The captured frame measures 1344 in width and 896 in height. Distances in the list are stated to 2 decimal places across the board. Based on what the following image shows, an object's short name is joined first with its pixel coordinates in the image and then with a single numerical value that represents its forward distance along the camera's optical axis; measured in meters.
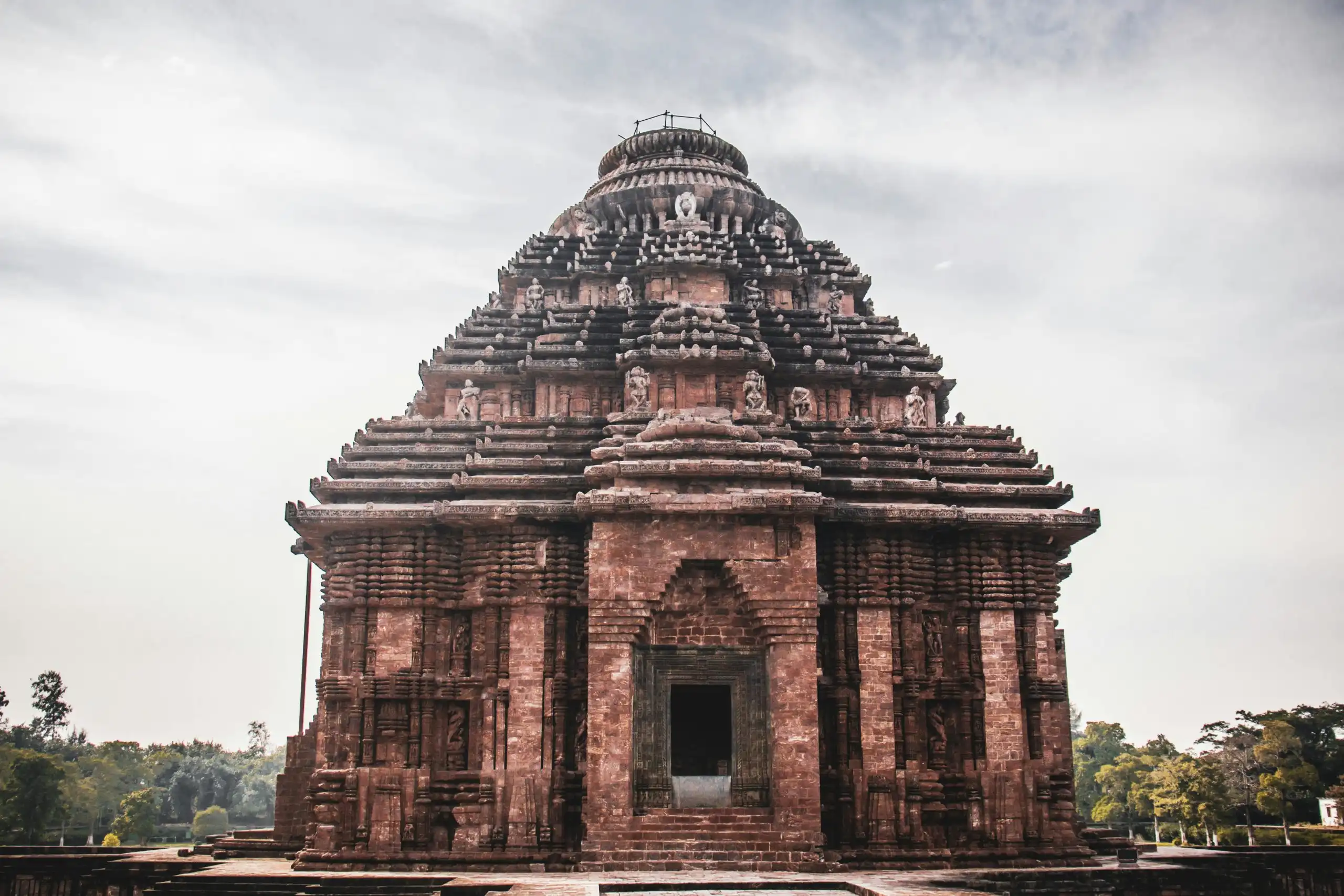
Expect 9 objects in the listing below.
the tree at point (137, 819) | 54.91
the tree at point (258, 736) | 111.50
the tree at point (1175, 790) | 44.72
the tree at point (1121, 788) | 59.47
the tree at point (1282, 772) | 44.25
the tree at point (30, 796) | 48.31
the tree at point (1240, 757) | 46.28
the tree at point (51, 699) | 69.06
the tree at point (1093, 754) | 70.62
